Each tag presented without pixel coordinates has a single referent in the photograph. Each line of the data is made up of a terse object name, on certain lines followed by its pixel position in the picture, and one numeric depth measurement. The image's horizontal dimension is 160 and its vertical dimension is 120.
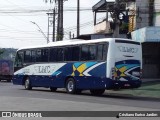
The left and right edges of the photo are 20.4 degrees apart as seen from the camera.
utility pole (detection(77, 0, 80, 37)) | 47.55
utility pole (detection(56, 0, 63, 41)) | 47.90
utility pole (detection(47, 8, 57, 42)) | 61.40
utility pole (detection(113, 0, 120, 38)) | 30.47
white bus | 23.72
